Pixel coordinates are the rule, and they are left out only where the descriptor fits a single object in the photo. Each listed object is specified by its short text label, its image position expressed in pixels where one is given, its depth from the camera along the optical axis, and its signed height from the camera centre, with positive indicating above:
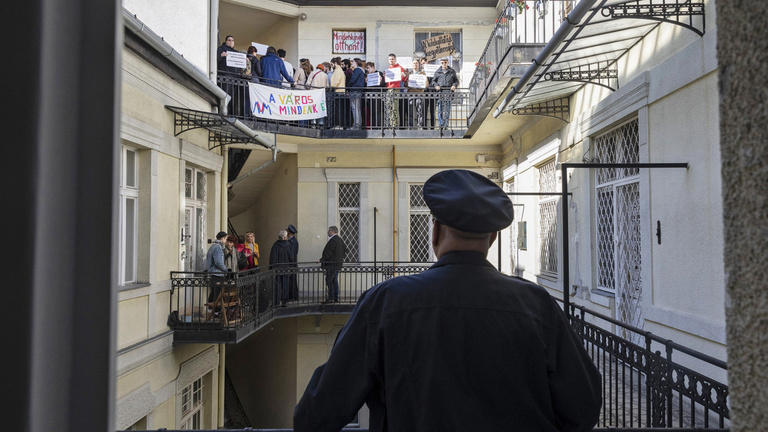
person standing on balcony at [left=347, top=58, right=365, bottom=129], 15.52 +3.97
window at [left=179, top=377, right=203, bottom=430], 10.38 -3.25
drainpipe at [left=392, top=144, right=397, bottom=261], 16.89 +0.96
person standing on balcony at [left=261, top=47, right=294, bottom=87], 14.45 +4.27
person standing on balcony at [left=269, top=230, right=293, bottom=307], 13.98 -0.67
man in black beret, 1.58 -0.37
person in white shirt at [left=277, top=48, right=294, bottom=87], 14.80 +4.46
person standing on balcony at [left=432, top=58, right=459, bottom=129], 15.76 +4.05
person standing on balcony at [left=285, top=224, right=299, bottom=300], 14.72 -0.62
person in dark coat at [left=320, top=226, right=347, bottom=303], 14.51 -0.60
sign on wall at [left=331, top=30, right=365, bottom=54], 17.75 +6.03
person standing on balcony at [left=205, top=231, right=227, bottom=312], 10.02 -0.57
